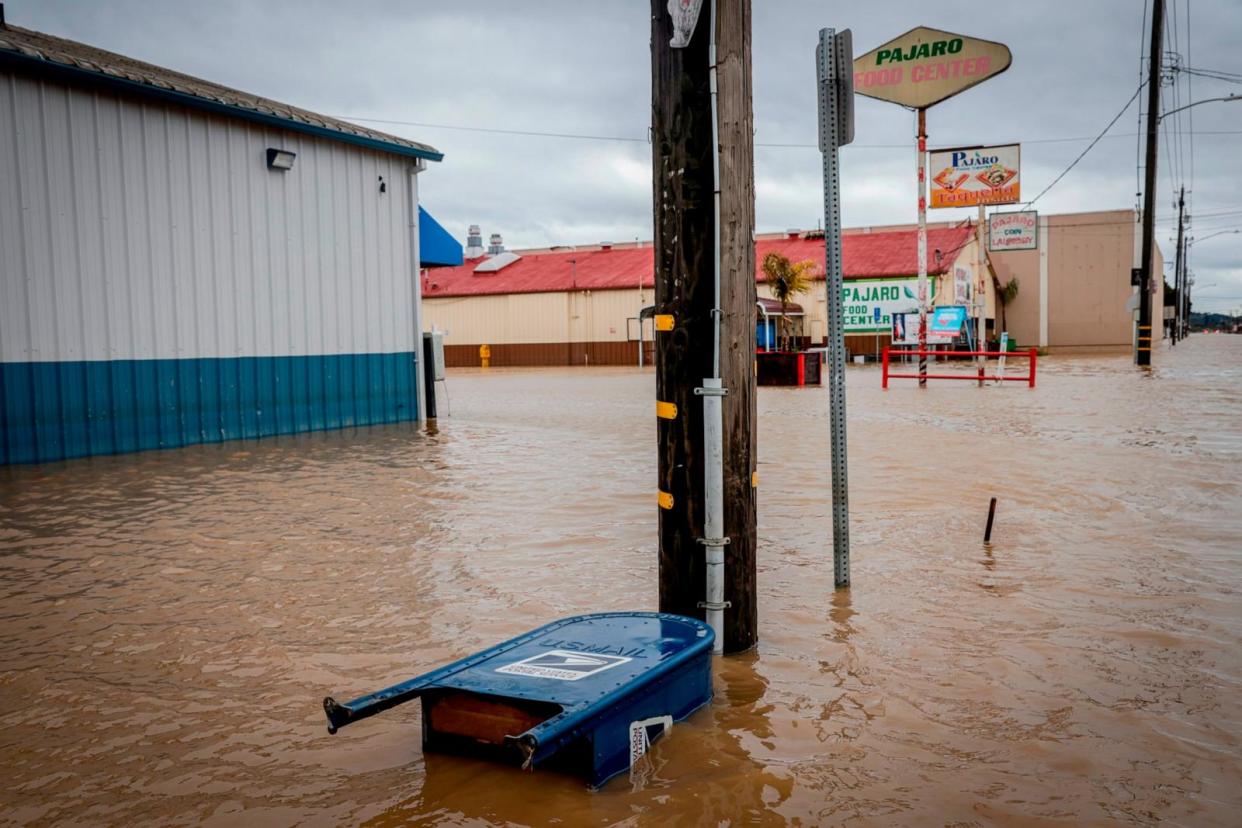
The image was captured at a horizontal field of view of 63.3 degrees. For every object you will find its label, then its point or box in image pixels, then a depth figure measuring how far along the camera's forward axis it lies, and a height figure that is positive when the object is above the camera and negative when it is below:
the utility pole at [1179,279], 77.25 +4.95
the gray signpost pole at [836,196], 4.91 +0.75
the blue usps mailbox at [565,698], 3.07 -1.10
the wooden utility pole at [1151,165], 29.39 +5.13
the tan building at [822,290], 42.09 +2.64
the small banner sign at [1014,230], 36.47 +4.08
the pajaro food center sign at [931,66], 23.19 +6.46
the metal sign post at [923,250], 21.75 +2.04
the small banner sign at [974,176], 30.02 +5.04
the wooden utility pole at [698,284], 4.25 +0.28
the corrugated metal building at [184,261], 11.03 +1.27
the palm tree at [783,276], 34.23 +2.46
